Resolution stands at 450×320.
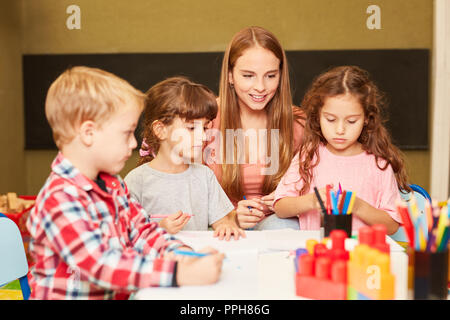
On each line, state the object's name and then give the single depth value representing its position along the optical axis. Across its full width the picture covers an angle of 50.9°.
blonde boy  0.63
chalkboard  2.61
